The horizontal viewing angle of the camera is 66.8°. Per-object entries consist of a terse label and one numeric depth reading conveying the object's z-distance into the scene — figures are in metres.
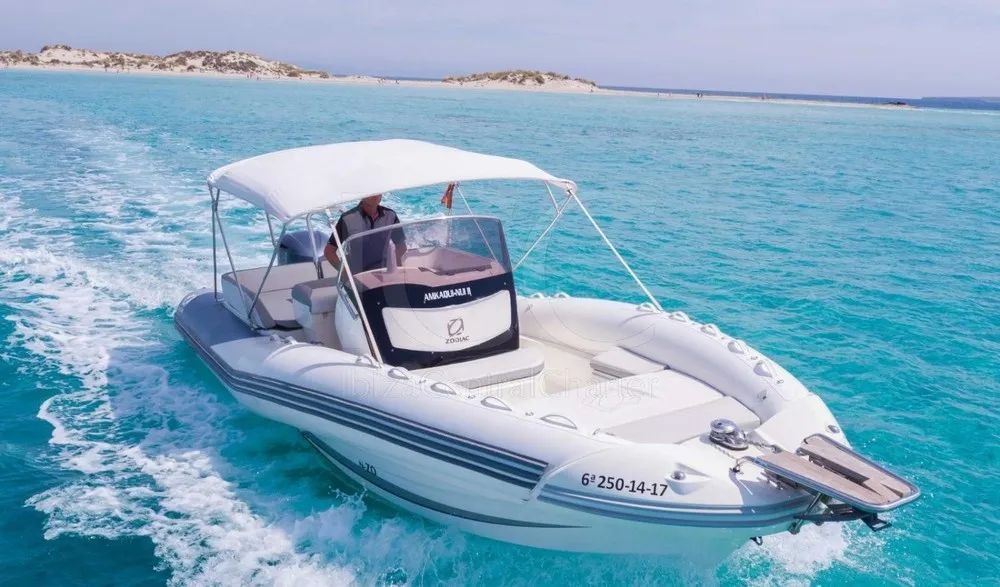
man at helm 5.14
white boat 3.77
